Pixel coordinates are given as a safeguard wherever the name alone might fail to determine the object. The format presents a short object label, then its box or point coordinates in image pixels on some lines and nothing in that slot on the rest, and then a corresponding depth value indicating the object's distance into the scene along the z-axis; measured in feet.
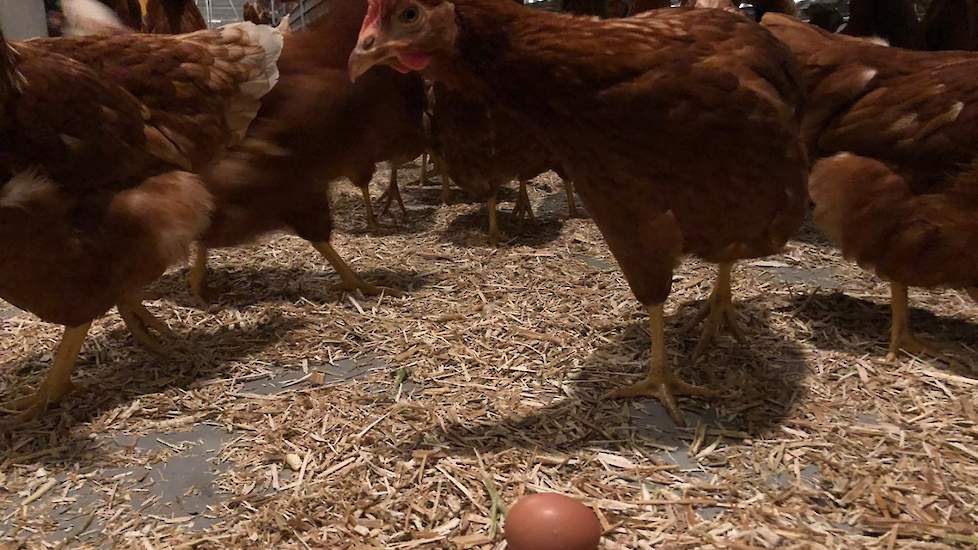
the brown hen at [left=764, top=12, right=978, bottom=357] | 2.65
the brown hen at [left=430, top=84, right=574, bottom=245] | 3.91
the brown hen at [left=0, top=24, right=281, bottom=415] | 2.36
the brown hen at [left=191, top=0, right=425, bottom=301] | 3.00
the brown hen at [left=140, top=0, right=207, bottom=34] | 3.83
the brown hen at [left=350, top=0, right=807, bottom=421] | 2.23
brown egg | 1.87
